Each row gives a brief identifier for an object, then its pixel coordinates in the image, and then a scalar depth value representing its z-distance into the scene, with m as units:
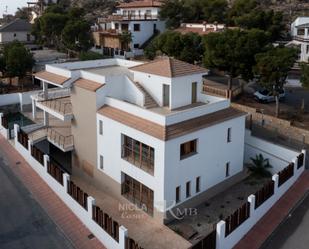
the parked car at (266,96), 26.01
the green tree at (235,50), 24.41
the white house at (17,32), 48.06
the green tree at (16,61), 29.78
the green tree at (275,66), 21.56
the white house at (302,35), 36.06
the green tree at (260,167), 17.63
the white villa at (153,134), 13.55
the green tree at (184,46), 29.55
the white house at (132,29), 43.94
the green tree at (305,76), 20.84
